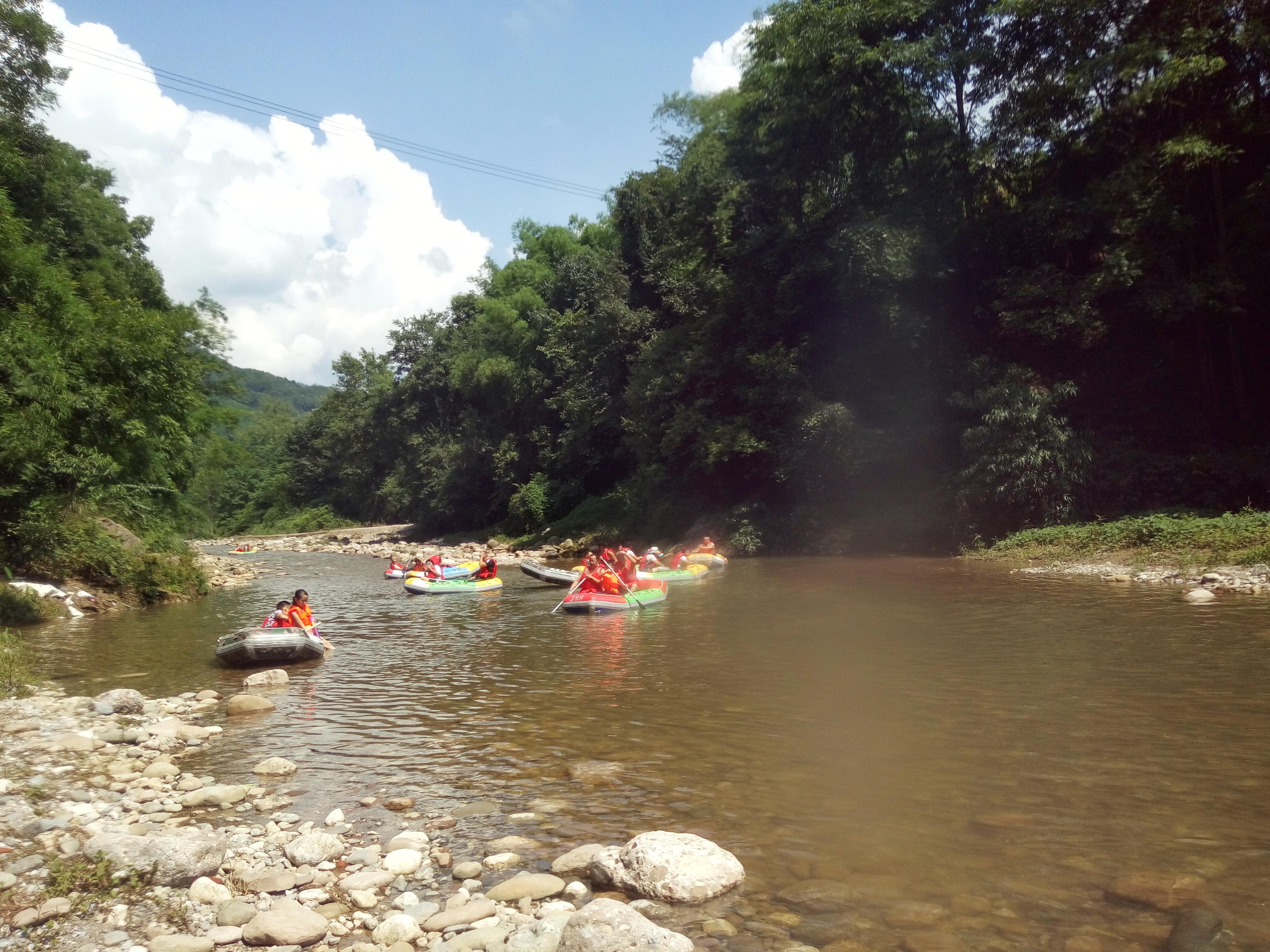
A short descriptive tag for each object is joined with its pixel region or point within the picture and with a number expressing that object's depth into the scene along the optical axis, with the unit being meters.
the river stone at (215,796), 6.12
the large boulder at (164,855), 4.58
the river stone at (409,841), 5.31
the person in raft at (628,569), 19.16
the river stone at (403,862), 4.96
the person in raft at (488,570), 22.72
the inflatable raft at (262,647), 11.80
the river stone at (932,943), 4.14
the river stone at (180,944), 3.93
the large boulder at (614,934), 3.82
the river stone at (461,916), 4.30
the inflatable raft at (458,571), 23.84
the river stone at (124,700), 8.67
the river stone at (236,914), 4.26
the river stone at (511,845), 5.38
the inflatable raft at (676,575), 22.70
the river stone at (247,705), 9.27
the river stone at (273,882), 4.66
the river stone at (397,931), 4.17
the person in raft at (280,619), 12.72
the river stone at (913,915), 4.38
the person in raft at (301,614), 12.94
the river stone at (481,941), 4.03
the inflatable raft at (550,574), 22.08
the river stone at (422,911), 4.39
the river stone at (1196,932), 3.99
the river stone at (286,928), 4.09
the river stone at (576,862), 4.97
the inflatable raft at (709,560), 25.08
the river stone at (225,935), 4.07
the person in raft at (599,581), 18.00
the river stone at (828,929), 4.25
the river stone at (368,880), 4.71
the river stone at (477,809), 6.02
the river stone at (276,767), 6.99
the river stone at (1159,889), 4.46
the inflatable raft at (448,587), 21.53
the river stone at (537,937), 3.98
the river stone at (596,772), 6.73
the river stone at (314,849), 5.01
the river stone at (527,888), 4.66
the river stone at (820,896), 4.58
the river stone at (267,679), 10.56
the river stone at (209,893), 4.46
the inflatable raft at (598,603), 17.41
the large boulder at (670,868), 4.61
